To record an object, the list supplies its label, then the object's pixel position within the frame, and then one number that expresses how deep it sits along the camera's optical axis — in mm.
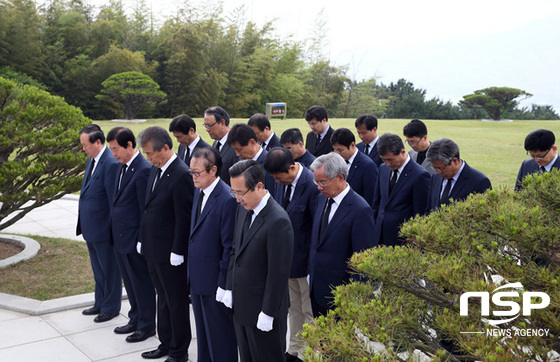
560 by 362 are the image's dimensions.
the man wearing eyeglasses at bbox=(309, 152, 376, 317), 3418
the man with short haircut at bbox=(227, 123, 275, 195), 4445
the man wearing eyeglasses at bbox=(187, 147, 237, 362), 3621
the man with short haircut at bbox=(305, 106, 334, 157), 6117
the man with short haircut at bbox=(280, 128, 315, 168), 4719
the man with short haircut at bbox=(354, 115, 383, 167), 5613
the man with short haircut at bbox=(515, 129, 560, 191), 4457
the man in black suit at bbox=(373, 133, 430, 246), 4426
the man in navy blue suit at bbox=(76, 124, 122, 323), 4941
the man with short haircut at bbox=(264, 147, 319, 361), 3791
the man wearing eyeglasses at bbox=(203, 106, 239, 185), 5254
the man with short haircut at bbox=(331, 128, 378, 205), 4859
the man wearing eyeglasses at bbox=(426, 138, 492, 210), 4086
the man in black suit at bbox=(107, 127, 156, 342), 4551
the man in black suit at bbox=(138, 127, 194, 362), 4105
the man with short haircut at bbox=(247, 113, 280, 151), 5473
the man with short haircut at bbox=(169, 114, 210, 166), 5141
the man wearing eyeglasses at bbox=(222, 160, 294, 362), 3082
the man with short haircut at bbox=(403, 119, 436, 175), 5266
